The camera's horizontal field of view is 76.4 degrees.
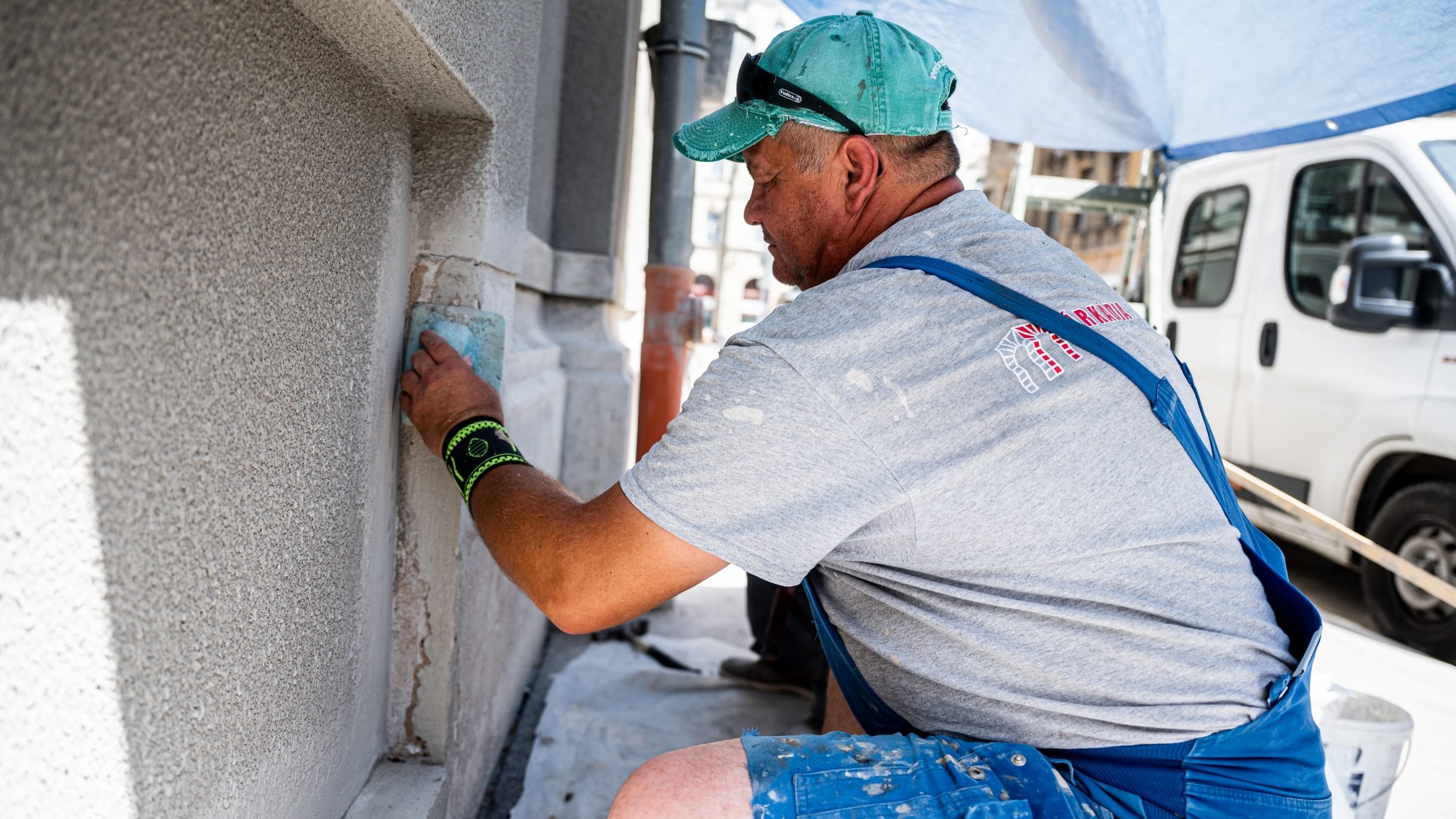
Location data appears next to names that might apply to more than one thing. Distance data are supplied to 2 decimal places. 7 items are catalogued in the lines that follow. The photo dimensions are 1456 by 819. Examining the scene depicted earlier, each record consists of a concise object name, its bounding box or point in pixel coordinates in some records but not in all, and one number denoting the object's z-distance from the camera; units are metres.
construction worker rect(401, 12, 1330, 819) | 1.17
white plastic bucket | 2.02
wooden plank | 3.29
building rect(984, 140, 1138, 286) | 14.95
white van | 4.11
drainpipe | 3.51
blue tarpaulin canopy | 2.48
